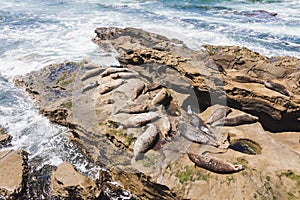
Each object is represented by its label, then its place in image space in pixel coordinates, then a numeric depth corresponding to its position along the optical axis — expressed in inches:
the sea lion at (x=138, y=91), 275.3
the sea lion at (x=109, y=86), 289.6
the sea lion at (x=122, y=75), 311.1
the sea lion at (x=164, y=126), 219.9
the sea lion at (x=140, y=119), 232.8
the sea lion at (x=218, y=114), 230.5
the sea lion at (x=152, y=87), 283.7
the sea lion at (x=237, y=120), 229.5
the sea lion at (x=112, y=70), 322.3
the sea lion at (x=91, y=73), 340.2
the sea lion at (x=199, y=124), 213.8
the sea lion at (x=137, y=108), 247.8
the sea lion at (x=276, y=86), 227.6
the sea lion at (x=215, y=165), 180.9
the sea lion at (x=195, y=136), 206.5
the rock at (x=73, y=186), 196.9
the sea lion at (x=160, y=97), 259.1
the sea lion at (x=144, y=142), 206.1
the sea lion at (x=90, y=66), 371.9
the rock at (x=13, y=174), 200.8
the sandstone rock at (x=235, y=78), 227.3
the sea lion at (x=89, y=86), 307.0
